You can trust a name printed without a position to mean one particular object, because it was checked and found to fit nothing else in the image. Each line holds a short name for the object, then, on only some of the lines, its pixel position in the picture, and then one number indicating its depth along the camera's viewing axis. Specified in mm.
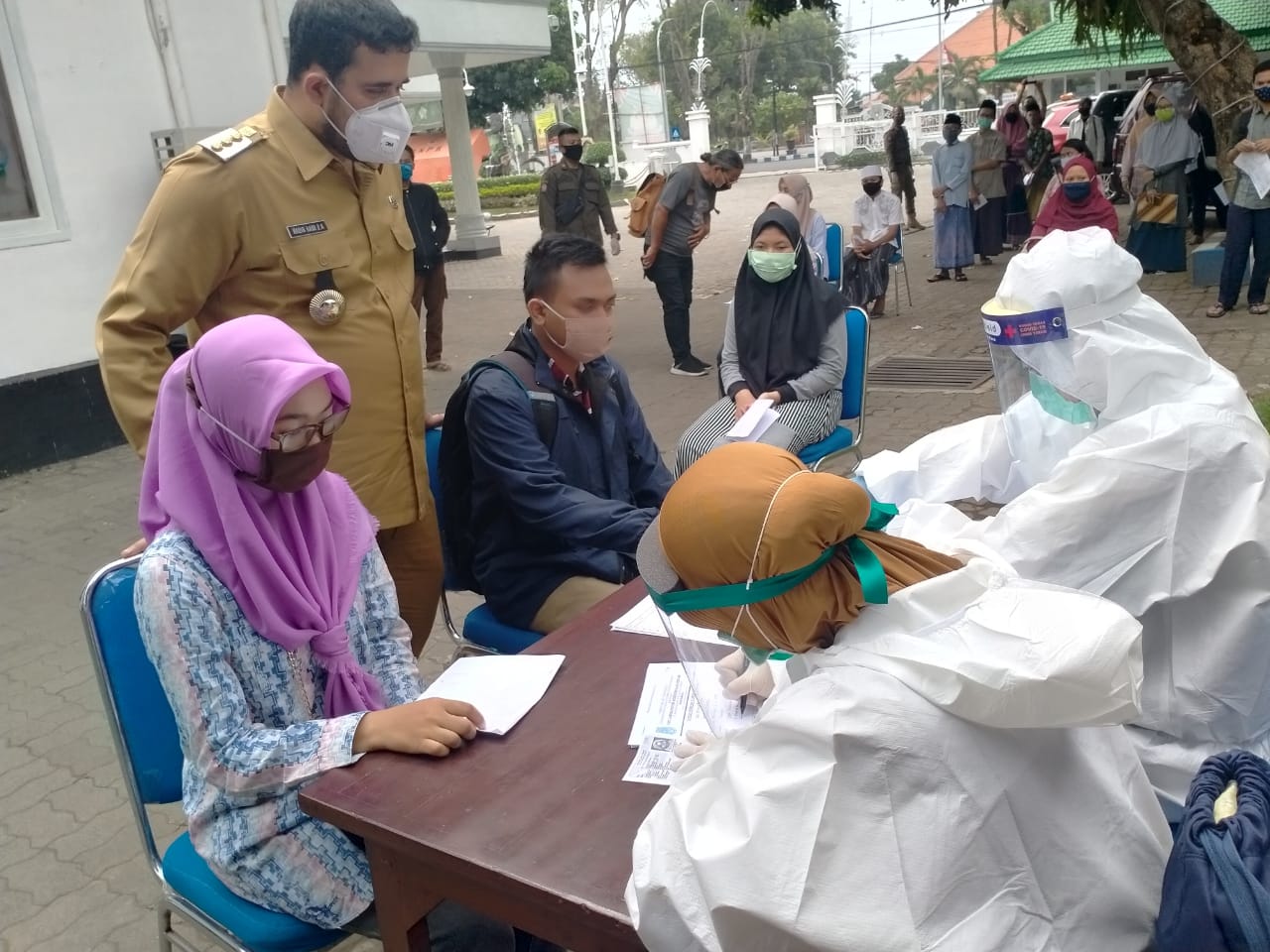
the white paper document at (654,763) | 1524
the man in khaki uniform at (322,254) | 2221
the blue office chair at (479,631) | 2699
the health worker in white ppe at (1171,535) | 1891
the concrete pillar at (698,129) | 35406
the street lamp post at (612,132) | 36875
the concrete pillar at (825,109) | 40750
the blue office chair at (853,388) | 4246
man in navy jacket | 2605
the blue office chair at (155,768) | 1722
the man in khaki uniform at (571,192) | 9398
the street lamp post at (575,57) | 37094
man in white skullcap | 8914
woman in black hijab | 4297
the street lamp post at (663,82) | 44962
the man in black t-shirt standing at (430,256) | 7910
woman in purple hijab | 1659
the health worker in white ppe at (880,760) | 1151
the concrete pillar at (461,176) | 14766
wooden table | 1327
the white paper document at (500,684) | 1730
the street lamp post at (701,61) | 48688
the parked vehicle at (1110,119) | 16016
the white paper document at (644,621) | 2016
